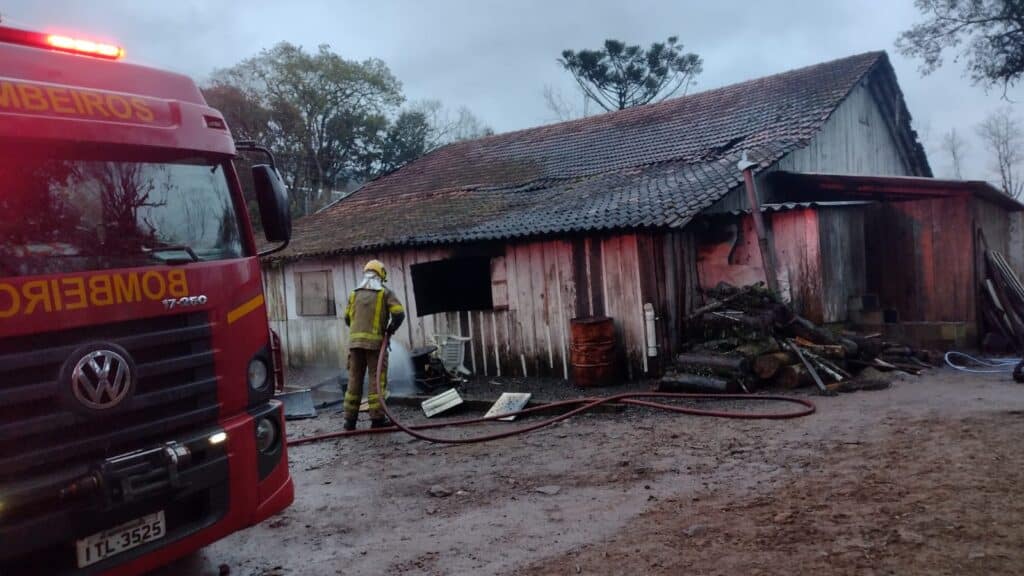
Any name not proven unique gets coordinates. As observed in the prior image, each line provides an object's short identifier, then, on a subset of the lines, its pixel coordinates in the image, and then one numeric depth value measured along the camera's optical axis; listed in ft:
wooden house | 33.45
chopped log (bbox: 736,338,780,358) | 29.01
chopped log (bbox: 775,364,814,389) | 28.43
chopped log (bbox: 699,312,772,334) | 29.96
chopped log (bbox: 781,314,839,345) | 30.17
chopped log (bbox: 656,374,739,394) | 28.35
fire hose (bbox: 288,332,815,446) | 23.67
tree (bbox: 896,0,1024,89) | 59.62
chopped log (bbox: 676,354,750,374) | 28.60
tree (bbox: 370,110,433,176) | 103.50
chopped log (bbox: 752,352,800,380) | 28.63
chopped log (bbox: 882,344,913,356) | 31.83
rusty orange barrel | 32.65
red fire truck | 9.68
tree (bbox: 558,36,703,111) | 110.11
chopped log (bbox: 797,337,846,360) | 29.58
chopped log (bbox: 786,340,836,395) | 27.58
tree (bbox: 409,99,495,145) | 109.91
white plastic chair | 38.14
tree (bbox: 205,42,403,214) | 90.99
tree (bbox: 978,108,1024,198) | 127.70
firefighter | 26.09
